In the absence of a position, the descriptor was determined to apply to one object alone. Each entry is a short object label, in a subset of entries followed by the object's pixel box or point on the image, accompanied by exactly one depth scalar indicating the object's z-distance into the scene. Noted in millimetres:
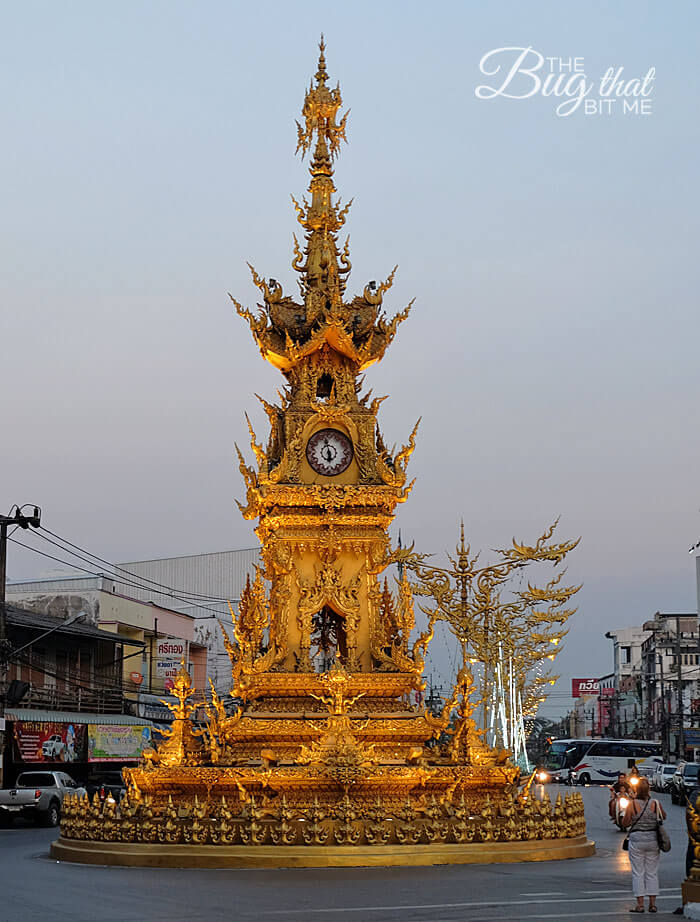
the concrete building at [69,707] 47031
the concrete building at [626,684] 153250
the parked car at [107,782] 43447
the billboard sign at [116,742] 51812
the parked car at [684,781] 52172
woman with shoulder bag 15375
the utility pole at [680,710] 83688
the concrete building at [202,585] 86125
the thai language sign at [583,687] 169250
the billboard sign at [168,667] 62738
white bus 84375
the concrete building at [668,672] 116562
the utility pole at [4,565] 37375
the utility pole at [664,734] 91169
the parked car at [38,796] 38619
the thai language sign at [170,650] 67438
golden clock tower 27219
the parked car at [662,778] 71350
